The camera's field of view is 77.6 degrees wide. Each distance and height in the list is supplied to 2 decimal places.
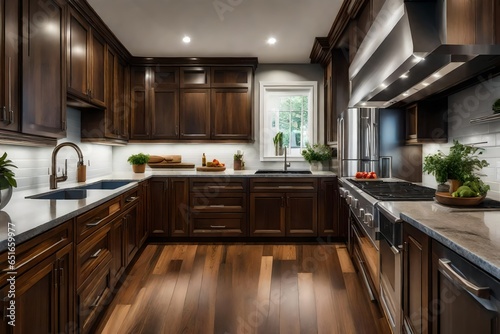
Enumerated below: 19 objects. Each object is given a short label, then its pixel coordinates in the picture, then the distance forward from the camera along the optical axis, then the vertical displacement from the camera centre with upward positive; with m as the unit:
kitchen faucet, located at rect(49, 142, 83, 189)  2.53 -0.07
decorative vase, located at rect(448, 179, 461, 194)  1.73 -0.10
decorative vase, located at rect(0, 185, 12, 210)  1.45 -0.14
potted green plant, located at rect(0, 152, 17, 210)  1.43 -0.08
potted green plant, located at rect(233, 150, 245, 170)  4.34 +0.06
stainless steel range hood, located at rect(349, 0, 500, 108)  1.33 +0.56
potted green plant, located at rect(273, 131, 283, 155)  4.41 +0.34
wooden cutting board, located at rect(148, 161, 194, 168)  4.30 +0.02
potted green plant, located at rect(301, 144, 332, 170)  4.22 +0.15
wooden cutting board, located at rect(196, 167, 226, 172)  4.07 -0.04
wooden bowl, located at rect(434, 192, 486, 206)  1.59 -0.17
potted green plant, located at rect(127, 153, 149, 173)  3.96 +0.05
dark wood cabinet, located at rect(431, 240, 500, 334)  0.85 -0.41
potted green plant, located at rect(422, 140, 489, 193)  1.73 +0.00
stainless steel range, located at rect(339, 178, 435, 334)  1.64 -0.45
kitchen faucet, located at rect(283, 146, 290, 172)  4.23 +0.02
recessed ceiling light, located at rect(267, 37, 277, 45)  3.56 +1.47
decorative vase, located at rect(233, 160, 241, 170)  4.33 +0.02
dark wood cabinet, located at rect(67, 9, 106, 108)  2.61 +0.96
